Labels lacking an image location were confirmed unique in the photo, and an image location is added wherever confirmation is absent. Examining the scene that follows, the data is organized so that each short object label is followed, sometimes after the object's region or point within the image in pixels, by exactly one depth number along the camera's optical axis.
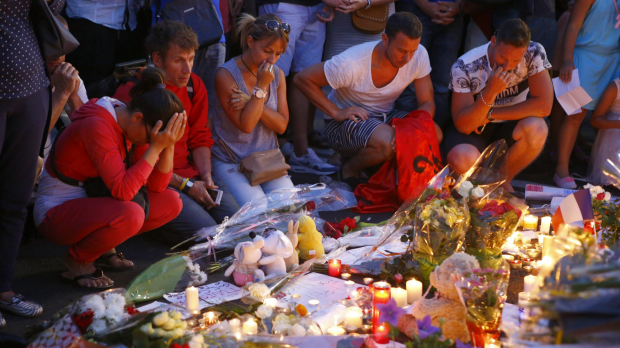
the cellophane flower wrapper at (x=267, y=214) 7.00
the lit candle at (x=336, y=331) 4.93
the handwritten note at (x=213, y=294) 5.80
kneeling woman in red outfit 6.05
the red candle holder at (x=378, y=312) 4.68
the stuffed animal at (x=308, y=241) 6.81
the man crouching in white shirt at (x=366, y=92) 8.99
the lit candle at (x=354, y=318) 5.19
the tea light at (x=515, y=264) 6.80
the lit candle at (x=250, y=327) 4.80
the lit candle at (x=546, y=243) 6.59
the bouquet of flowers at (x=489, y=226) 6.30
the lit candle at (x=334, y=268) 6.43
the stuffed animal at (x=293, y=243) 6.55
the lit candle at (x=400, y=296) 5.53
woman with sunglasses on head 8.17
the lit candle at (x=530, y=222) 7.77
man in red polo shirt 7.39
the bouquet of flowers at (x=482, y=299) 4.54
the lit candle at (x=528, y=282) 5.64
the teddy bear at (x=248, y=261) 6.14
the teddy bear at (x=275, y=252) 6.28
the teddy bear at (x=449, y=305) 4.81
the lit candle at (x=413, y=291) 5.71
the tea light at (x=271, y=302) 5.44
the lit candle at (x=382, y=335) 4.66
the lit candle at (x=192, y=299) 5.42
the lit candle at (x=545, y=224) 7.59
